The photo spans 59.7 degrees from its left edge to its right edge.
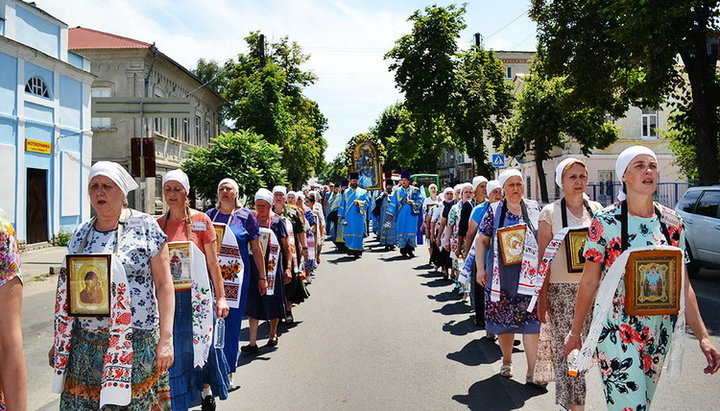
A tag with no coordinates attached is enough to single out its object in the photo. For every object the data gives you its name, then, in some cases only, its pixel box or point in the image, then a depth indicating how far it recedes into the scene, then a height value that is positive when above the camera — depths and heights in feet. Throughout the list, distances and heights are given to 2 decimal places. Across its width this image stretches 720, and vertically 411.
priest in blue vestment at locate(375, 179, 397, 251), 63.98 -1.74
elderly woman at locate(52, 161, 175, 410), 10.55 -1.95
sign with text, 66.23 +6.95
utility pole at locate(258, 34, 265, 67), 114.62 +29.66
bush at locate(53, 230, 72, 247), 70.28 -3.23
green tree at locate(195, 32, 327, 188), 89.04 +19.31
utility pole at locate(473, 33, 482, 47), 144.87 +40.04
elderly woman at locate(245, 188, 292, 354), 24.17 -3.41
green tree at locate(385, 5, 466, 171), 109.29 +26.47
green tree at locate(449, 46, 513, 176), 109.09 +19.26
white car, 40.57 -1.03
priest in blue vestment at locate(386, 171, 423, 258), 59.11 -0.19
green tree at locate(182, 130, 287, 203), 48.11 +3.55
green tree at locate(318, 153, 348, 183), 390.42 +29.14
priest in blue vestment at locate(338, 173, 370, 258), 59.67 -0.97
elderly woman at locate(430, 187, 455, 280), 41.73 -1.63
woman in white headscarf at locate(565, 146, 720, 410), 10.83 -1.70
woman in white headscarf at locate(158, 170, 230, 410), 15.31 -2.05
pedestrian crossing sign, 78.72 +6.35
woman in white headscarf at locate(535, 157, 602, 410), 15.16 -1.29
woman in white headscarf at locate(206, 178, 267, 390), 19.80 -0.82
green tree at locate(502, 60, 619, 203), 119.14 +16.52
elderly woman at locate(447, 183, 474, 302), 32.46 -1.25
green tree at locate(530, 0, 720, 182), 50.49 +14.54
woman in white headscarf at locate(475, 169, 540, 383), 19.40 -2.45
